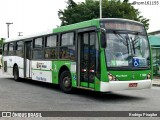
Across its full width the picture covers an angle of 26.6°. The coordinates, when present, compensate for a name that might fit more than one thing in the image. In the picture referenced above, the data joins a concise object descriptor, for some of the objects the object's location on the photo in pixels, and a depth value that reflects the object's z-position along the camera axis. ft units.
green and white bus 37.86
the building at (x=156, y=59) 79.15
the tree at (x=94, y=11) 132.68
